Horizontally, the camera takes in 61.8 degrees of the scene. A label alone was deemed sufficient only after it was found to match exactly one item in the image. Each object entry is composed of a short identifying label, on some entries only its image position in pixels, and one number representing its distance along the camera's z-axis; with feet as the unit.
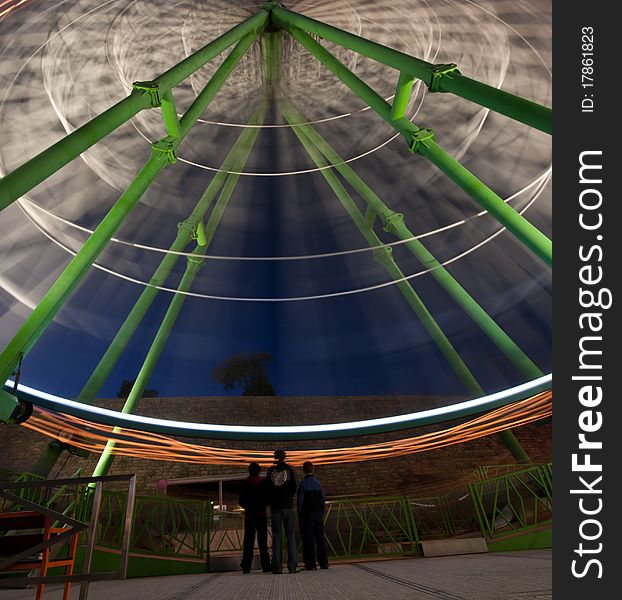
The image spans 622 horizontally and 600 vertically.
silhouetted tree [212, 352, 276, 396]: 103.45
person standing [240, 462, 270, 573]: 19.19
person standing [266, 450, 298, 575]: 18.50
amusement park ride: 20.57
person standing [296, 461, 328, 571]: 18.98
